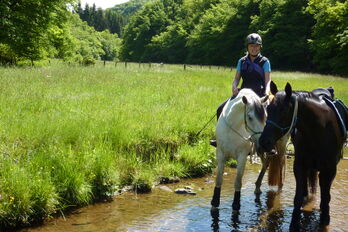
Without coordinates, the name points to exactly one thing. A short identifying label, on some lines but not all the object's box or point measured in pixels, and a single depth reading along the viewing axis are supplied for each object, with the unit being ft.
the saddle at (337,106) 18.95
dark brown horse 16.62
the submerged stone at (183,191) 25.62
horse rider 23.45
